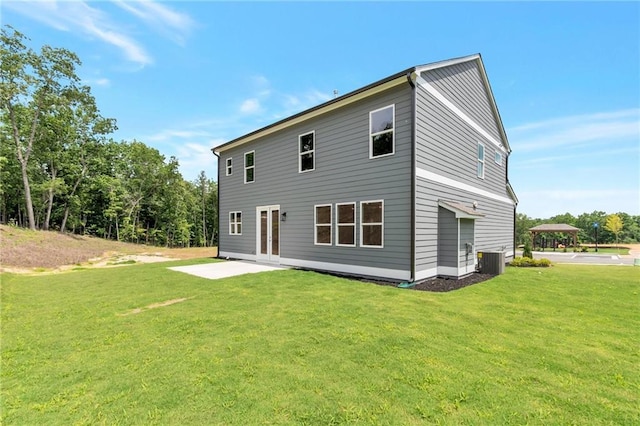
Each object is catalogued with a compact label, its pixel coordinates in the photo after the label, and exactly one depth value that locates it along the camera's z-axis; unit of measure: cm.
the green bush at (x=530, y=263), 1102
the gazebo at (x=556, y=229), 2337
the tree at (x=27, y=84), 1858
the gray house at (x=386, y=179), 736
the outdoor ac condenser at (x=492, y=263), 879
